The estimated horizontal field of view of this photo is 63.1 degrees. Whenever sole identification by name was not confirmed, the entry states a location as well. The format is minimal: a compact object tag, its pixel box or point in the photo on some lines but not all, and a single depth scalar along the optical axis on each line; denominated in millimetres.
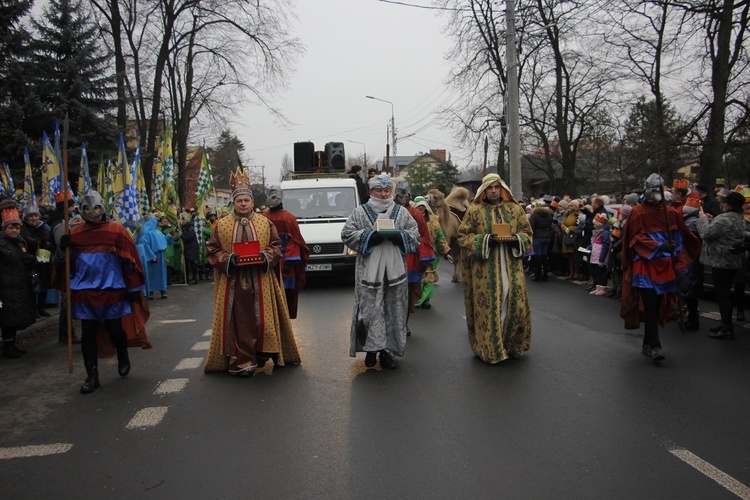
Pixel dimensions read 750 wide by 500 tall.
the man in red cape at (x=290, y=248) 7238
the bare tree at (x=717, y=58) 14586
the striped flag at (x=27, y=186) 13894
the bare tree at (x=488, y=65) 28781
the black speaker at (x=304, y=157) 17984
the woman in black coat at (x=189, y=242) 14961
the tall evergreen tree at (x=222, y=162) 67275
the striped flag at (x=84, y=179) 13672
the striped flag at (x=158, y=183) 15970
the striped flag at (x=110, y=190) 12503
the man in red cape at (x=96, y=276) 5801
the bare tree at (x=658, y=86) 16264
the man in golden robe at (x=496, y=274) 6363
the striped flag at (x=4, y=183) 15073
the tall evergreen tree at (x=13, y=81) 17125
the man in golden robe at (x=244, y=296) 6102
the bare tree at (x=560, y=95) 26422
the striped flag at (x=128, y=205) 11734
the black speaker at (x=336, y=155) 17625
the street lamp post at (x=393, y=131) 48697
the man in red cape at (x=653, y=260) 6359
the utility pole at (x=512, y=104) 17609
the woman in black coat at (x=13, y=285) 7418
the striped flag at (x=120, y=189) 11710
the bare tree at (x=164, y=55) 23922
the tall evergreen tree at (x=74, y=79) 18469
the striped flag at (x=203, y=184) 15926
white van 12719
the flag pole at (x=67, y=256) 5723
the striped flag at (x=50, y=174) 12688
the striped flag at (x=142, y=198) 14457
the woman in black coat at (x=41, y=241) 9031
